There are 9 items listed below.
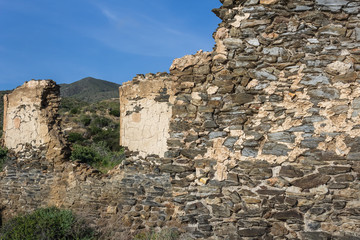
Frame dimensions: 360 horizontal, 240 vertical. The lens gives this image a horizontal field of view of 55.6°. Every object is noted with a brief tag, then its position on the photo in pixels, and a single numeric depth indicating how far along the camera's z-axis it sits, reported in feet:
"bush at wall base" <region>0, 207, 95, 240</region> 19.20
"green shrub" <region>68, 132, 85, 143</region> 62.68
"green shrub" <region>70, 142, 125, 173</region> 41.24
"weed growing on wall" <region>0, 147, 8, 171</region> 29.76
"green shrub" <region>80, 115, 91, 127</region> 77.41
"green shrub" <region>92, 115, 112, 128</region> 78.70
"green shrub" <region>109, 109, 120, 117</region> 88.12
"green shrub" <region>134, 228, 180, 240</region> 17.86
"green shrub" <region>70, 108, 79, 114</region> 85.60
